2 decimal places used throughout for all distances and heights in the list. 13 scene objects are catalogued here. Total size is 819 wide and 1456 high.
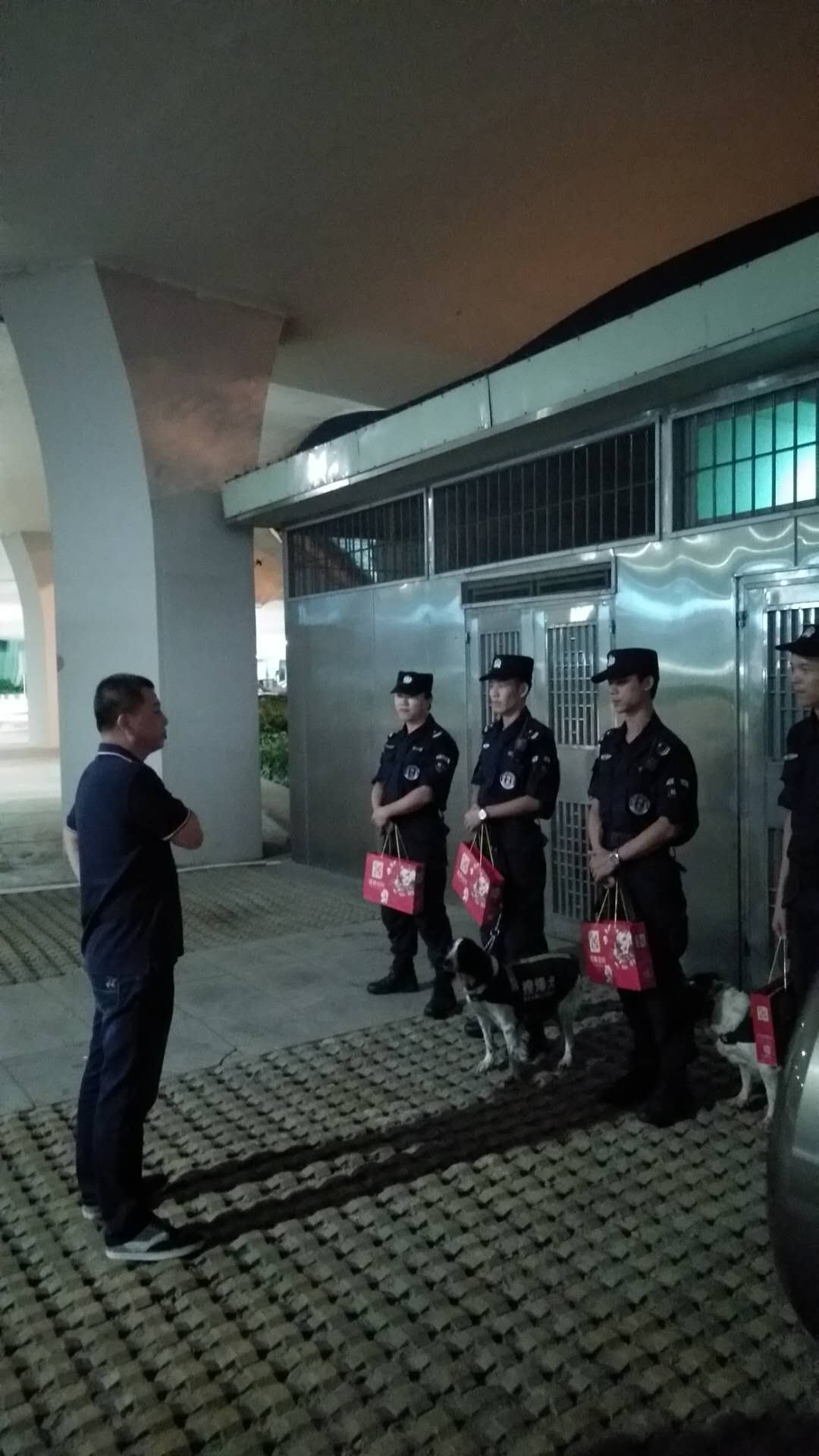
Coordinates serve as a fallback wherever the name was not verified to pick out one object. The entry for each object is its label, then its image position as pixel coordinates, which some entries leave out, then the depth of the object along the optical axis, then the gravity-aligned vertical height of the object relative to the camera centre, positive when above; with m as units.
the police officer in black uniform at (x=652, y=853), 3.97 -0.69
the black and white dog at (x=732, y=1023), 3.99 -1.39
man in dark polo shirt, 3.04 -0.76
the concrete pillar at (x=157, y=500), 9.28 +1.82
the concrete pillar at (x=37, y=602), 24.80 +2.27
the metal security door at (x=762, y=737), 5.28 -0.31
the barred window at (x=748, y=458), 5.26 +1.22
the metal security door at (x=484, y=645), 7.16 +0.29
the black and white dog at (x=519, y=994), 4.19 -1.33
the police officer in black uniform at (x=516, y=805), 4.80 -0.58
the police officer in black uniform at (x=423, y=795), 5.43 -0.60
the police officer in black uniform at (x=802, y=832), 3.79 -0.58
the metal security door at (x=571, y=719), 6.50 -0.24
